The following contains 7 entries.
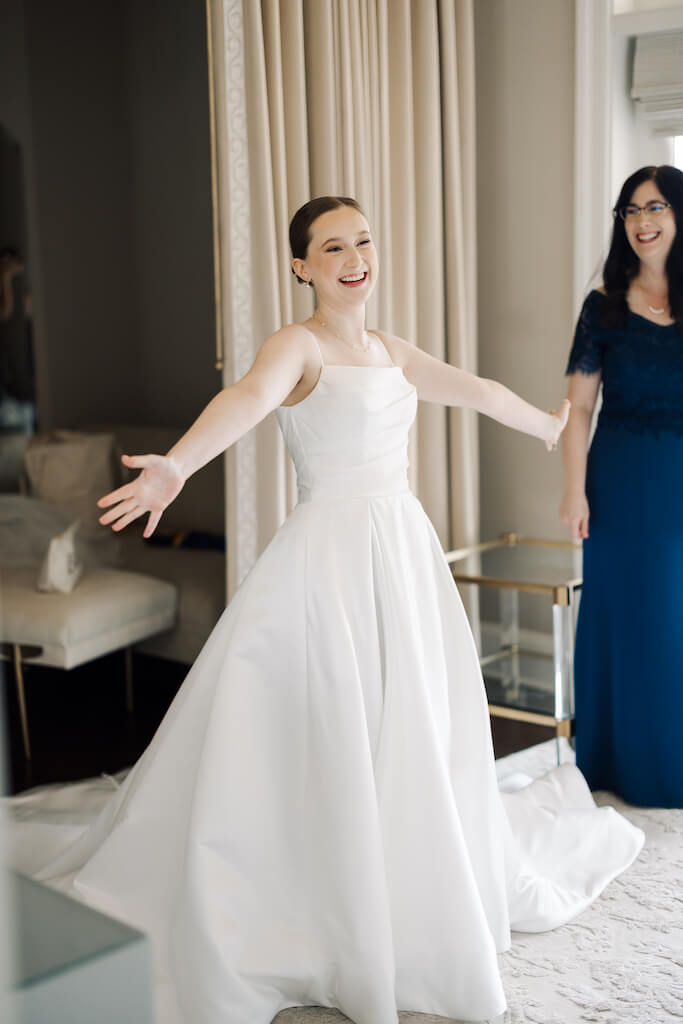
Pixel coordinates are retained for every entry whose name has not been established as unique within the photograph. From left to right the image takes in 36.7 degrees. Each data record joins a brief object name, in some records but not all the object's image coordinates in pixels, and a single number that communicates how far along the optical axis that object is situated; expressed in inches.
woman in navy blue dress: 110.8
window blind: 140.6
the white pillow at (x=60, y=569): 132.2
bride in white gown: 72.6
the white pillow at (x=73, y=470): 138.0
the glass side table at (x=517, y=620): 122.9
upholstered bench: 129.6
